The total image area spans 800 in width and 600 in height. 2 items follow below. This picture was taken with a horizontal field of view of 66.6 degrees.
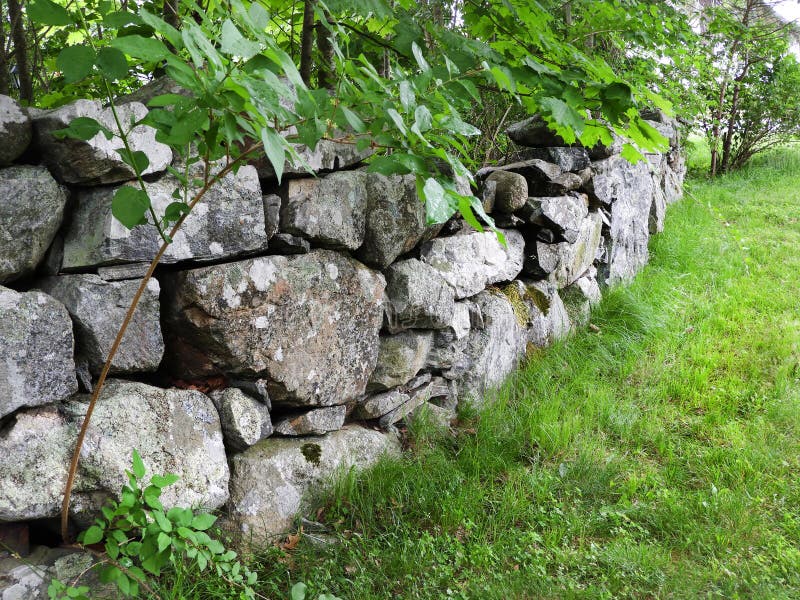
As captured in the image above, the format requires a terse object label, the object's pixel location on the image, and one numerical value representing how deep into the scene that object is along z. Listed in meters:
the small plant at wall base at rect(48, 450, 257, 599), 1.96
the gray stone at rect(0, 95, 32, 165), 1.97
